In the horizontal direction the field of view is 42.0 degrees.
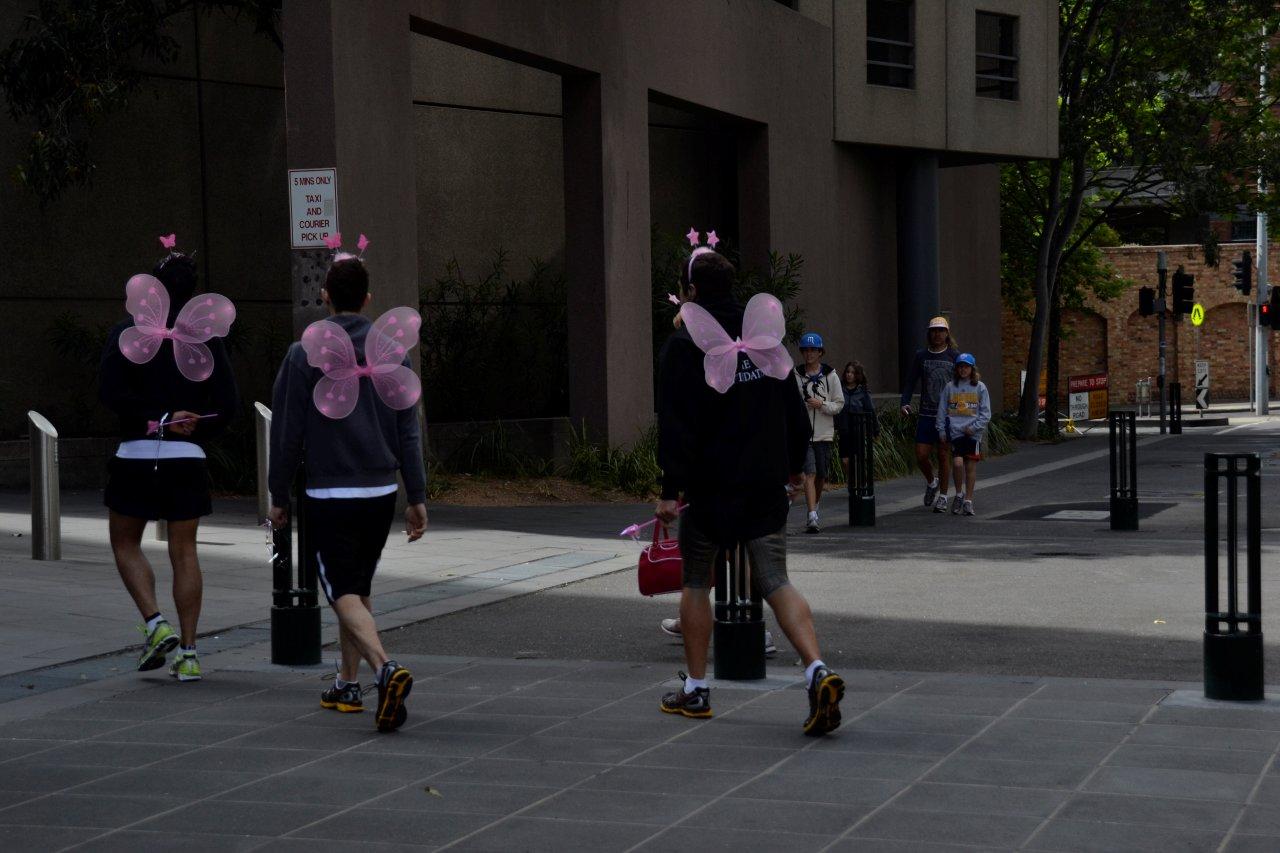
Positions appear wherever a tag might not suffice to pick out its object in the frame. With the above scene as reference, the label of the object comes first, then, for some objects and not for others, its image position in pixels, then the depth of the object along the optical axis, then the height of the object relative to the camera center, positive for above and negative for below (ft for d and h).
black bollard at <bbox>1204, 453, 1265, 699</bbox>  21.15 -3.55
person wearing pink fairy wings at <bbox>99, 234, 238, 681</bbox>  23.41 -0.93
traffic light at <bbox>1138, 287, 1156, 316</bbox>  118.62 +2.91
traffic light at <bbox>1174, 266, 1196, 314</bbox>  121.49 +3.63
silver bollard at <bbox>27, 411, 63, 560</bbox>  36.14 -2.86
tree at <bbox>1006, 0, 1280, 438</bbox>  103.09 +15.02
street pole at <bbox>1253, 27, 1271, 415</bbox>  134.31 -1.98
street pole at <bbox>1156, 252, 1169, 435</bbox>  112.78 +2.88
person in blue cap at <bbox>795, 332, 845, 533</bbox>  46.83 -1.48
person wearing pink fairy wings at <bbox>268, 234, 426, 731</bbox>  20.51 -1.02
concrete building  52.11 +8.15
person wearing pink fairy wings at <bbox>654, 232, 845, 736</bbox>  20.43 -1.16
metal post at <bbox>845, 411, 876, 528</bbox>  49.52 -4.04
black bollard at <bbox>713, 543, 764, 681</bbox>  23.06 -3.84
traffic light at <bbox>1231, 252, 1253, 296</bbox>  138.62 +5.56
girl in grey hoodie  51.72 -2.04
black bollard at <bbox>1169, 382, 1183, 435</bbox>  111.55 -4.71
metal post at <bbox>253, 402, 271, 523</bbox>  41.65 -2.31
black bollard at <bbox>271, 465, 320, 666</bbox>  24.76 -3.81
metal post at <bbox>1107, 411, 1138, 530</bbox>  47.26 -4.31
